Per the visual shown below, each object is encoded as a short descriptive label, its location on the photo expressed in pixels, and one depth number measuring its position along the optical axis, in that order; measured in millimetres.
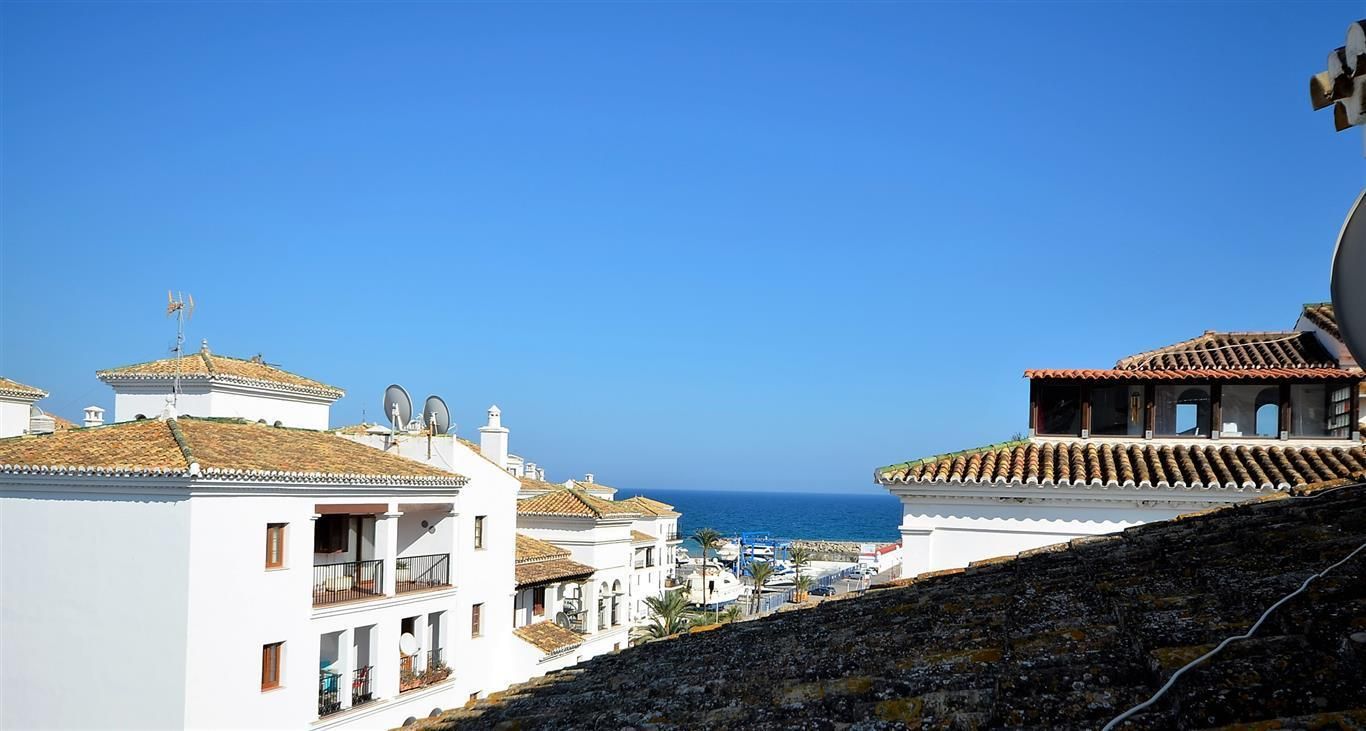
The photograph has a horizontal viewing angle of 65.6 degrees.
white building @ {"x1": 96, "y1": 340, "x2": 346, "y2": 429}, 34188
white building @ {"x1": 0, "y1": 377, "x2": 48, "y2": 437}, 40594
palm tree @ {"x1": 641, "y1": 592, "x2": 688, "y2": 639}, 48156
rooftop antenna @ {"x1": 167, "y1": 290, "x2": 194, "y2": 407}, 32062
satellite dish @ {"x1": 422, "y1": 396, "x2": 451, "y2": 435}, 36594
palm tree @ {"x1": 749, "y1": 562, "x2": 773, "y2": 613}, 71750
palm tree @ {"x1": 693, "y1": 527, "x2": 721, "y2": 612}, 81838
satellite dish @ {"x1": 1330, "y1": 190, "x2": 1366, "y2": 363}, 4734
